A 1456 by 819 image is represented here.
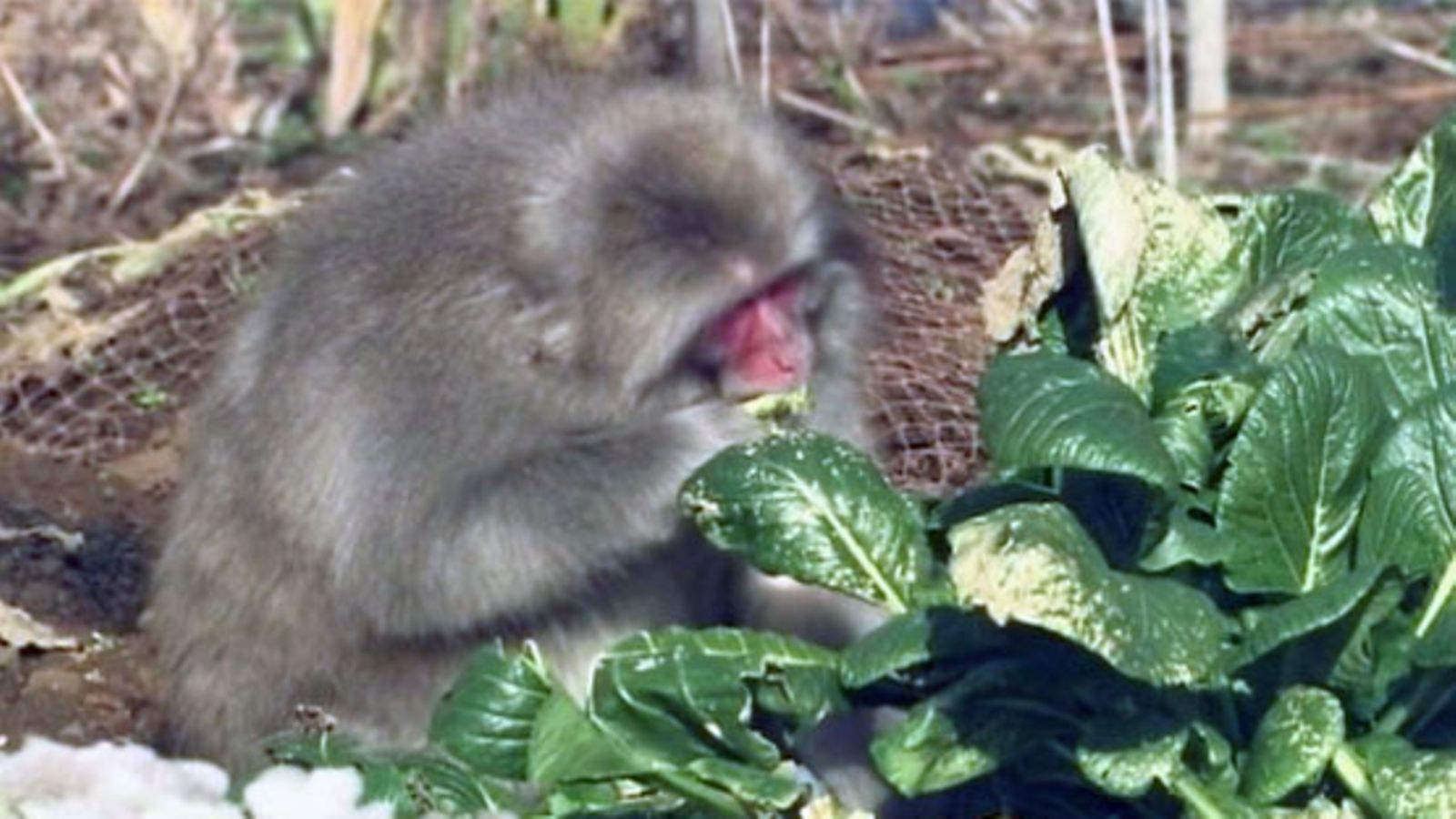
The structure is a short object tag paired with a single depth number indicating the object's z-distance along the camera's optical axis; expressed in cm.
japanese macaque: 480
